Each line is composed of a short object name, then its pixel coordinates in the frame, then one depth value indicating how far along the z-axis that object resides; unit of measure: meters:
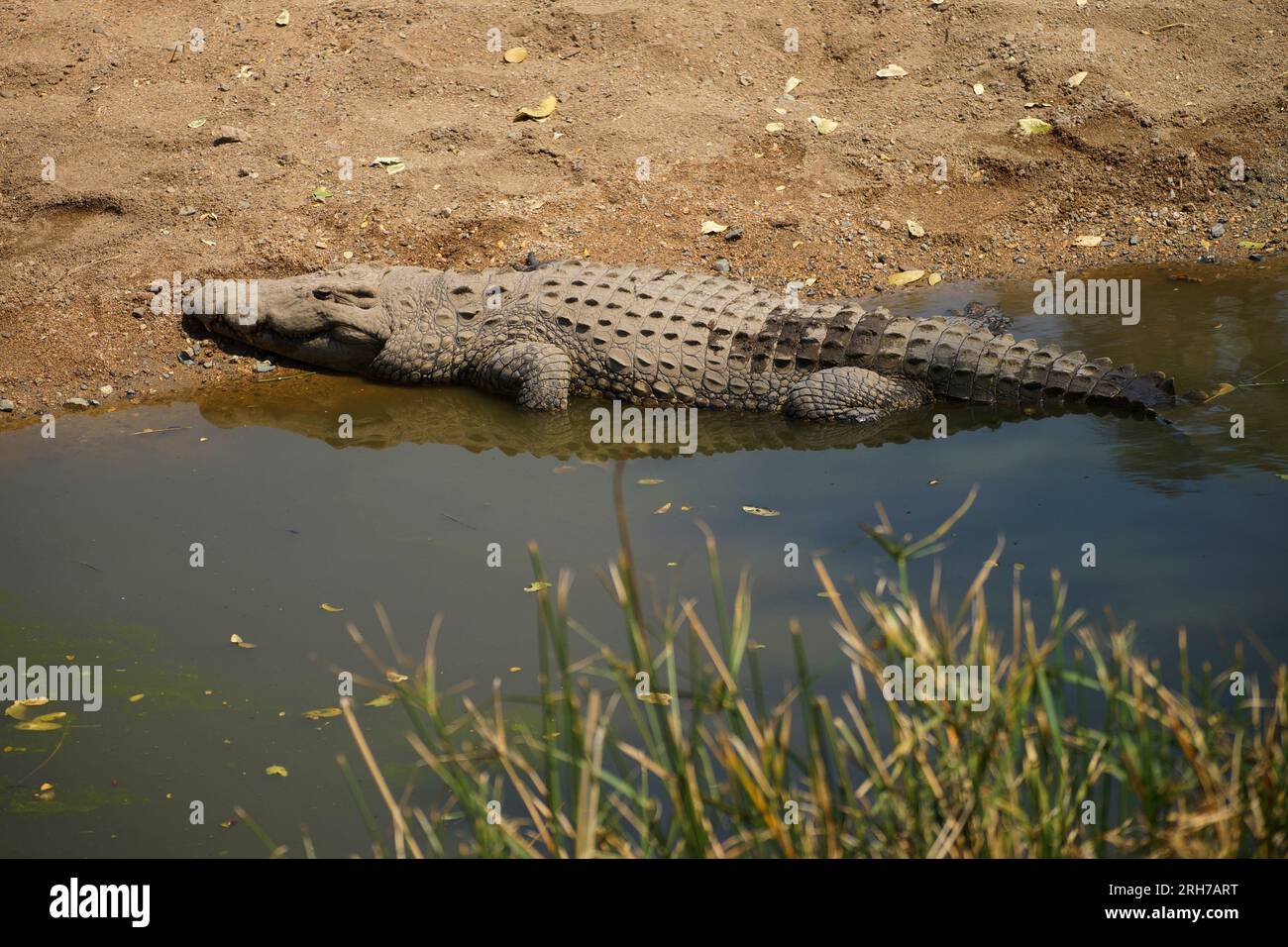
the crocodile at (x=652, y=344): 7.00
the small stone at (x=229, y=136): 9.88
